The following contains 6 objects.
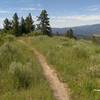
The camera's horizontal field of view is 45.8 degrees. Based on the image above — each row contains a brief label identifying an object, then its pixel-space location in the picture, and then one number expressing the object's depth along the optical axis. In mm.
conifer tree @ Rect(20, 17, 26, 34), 23726
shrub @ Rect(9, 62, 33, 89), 4479
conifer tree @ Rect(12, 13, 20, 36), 23206
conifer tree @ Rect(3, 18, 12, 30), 23485
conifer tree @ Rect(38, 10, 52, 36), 21418
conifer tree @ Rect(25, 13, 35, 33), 23734
